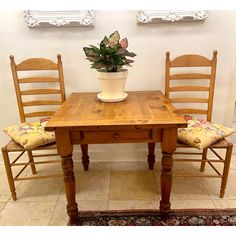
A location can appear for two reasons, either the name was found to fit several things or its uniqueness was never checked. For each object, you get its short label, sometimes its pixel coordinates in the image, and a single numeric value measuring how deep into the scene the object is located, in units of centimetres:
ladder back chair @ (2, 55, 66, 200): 165
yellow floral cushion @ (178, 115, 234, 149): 142
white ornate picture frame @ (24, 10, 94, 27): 165
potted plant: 130
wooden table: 115
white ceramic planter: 138
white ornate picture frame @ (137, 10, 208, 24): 165
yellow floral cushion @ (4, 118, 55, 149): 146
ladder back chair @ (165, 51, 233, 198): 163
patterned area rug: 141
